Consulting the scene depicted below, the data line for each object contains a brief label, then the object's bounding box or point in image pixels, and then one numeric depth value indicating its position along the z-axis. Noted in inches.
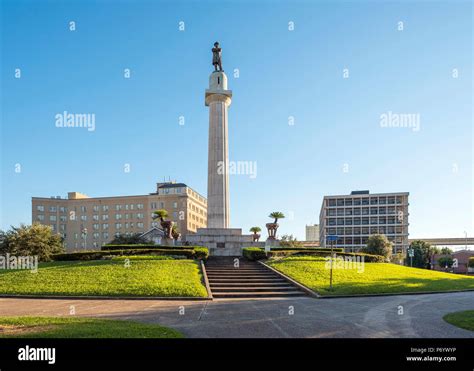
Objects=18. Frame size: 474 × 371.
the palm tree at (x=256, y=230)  1386.3
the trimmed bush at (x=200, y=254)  1053.3
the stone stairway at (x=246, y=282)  742.4
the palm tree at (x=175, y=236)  1518.9
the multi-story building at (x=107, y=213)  3934.5
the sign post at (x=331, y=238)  751.1
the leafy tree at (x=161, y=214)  1385.2
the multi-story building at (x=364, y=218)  4030.5
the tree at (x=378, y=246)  2098.9
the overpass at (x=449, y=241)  4537.4
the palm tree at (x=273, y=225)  1389.3
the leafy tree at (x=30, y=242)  1231.5
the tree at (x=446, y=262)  3154.5
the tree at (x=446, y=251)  3747.5
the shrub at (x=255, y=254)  1090.1
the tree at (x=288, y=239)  2072.8
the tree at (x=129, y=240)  2042.3
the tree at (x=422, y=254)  3159.5
